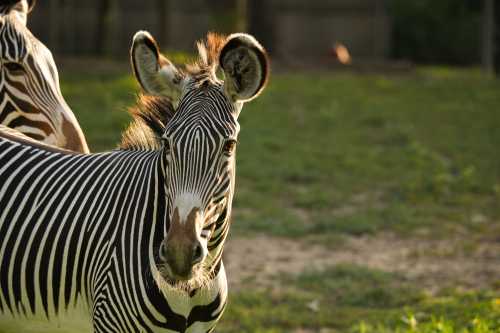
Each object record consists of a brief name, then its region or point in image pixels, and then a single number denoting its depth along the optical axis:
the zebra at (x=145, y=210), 7.31
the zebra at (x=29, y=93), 10.86
